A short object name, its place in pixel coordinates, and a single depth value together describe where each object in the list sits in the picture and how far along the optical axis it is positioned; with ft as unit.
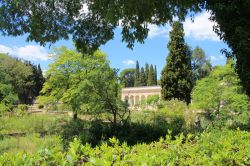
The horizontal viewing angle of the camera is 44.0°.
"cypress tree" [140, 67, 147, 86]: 247.91
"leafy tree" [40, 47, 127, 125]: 54.95
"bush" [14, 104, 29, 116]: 73.72
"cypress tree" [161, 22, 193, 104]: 106.52
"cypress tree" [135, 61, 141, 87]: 251.64
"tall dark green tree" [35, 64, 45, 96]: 192.03
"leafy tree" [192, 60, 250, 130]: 54.95
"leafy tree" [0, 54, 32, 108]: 137.90
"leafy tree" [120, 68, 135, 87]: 316.52
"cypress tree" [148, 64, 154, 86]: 230.29
